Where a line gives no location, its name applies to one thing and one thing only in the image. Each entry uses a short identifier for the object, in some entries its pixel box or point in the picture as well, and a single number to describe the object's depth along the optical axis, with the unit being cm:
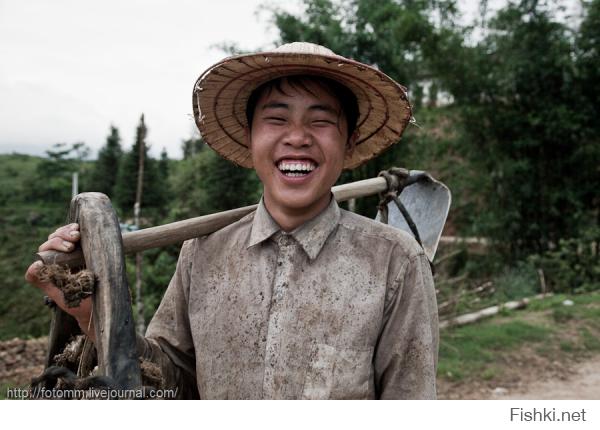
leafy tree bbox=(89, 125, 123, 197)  2159
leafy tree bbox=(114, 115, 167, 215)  1616
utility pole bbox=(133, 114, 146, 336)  601
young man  133
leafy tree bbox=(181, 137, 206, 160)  2630
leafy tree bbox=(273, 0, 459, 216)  739
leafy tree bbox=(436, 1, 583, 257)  982
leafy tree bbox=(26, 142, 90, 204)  2144
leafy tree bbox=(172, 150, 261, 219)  1232
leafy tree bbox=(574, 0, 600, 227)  953
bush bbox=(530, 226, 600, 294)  877
